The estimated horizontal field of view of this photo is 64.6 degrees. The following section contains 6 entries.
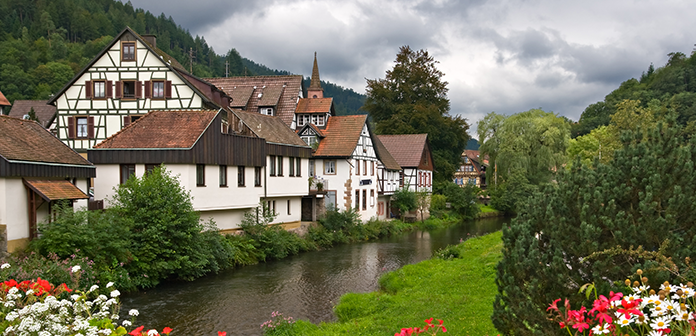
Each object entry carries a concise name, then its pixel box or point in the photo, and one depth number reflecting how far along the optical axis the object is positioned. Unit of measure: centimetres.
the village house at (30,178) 1595
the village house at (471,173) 8888
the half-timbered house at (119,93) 3061
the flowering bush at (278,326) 1251
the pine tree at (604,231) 611
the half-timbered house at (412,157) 4741
